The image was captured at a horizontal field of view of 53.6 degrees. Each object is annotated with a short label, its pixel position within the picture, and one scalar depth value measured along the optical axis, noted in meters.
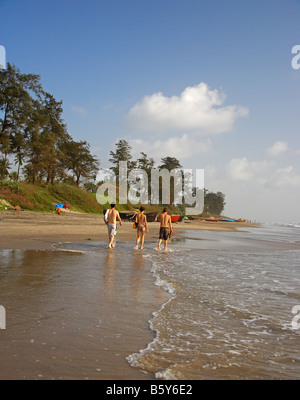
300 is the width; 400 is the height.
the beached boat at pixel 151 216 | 38.86
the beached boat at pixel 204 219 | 65.46
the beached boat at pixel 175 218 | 41.91
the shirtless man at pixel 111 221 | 12.85
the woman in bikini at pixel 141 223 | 13.20
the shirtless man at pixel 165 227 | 13.46
